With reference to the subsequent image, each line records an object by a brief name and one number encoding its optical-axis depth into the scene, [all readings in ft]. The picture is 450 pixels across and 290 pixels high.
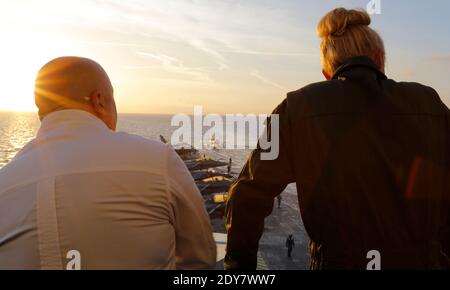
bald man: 5.23
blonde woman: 5.72
